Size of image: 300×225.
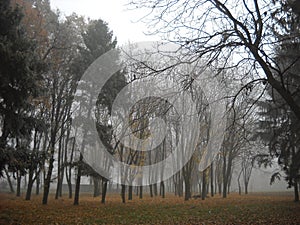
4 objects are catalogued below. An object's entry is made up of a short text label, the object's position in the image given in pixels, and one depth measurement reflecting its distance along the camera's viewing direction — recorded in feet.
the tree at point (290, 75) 21.91
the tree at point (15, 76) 31.22
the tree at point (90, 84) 64.28
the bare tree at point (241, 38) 20.63
